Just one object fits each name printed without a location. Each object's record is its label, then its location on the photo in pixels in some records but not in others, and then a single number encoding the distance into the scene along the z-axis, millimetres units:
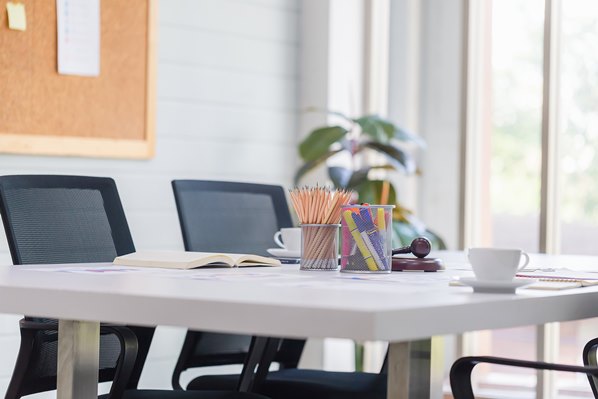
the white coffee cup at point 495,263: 2161
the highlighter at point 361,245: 2629
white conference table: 1678
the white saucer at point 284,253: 3205
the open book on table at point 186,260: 2631
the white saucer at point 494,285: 2081
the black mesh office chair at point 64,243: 2739
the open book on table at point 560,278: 2284
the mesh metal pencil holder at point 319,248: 2716
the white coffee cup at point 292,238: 3221
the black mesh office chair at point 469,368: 2227
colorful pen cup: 2623
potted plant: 5334
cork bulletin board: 4516
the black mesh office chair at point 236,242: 3290
